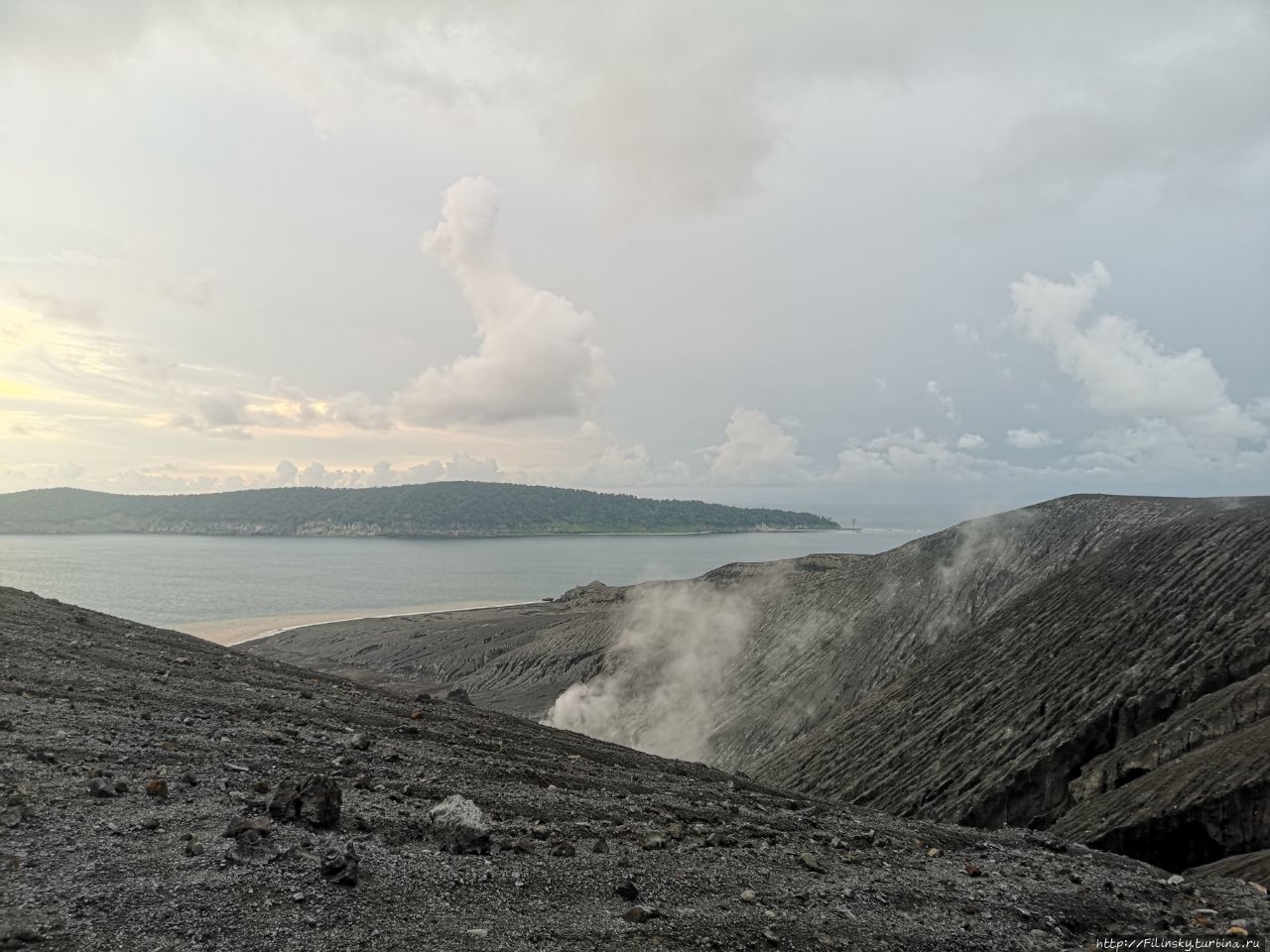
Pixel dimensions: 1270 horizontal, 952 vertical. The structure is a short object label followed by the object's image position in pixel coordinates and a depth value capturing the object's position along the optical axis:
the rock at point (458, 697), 26.65
